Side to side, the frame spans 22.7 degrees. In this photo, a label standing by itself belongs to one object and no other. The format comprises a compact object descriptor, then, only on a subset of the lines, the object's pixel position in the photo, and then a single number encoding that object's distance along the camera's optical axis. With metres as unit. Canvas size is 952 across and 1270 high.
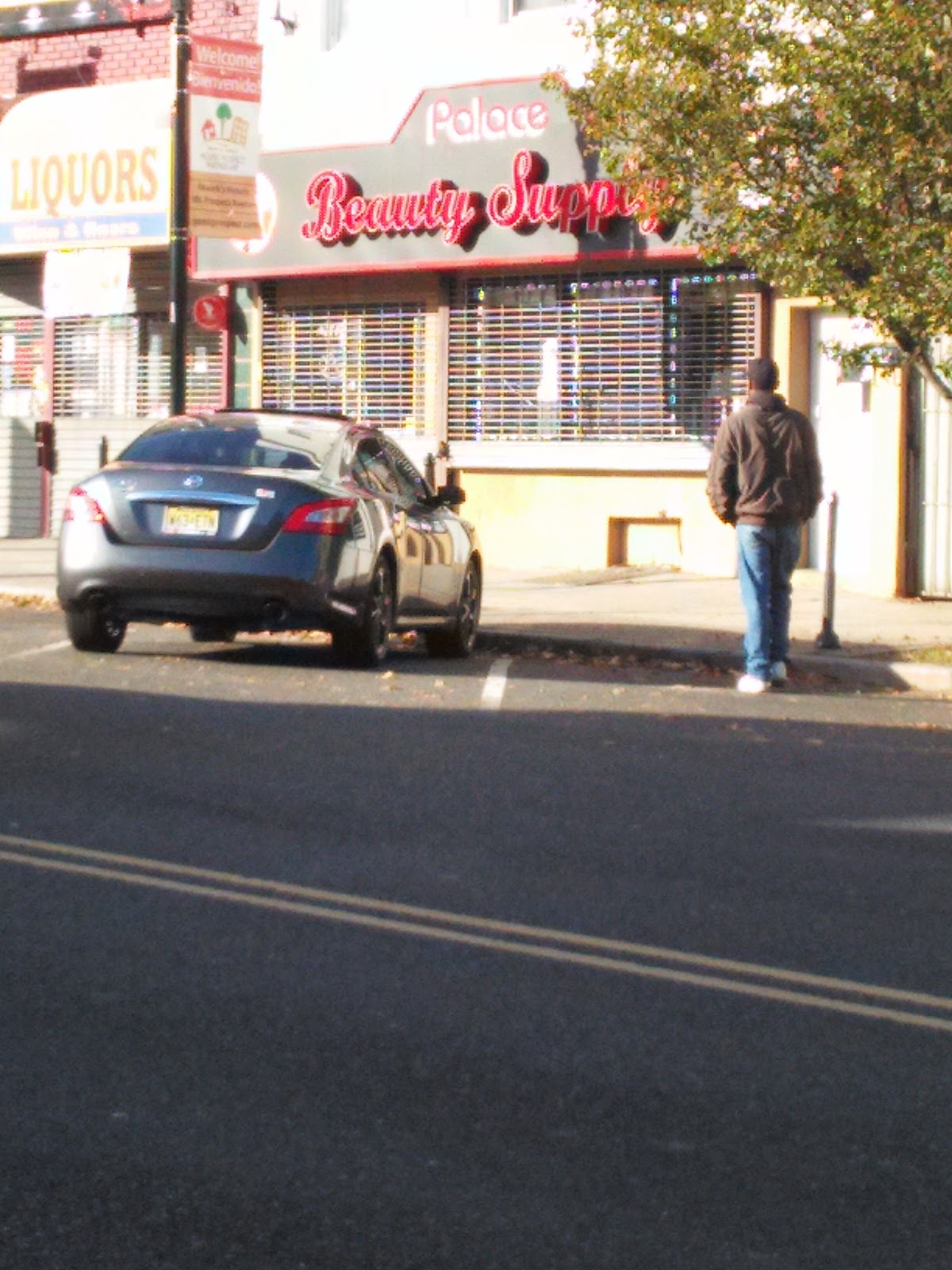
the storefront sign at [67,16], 25.11
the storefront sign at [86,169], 25.42
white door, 20.25
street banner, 19.03
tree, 13.93
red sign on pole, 24.06
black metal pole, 18.86
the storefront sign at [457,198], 21.22
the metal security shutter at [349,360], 23.42
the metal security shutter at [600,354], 21.08
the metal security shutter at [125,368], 25.83
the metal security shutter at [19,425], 27.50
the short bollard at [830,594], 14.68
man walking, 13.13
